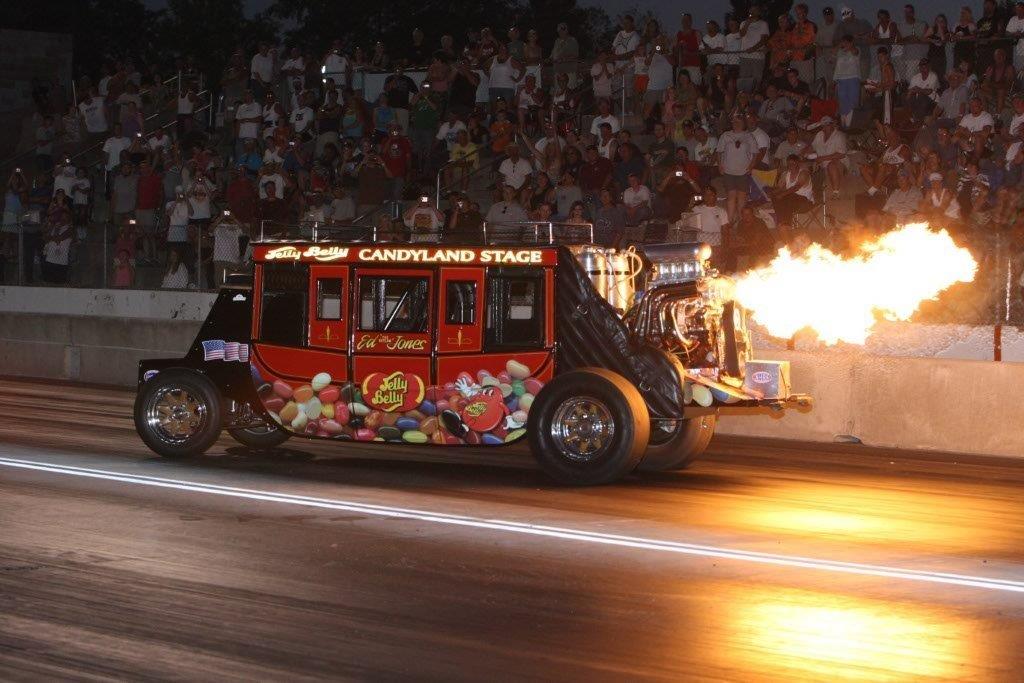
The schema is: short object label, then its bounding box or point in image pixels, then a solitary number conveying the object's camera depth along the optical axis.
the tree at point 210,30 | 73.69
